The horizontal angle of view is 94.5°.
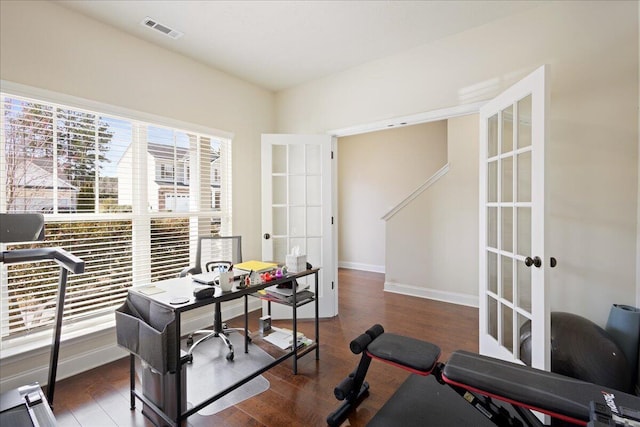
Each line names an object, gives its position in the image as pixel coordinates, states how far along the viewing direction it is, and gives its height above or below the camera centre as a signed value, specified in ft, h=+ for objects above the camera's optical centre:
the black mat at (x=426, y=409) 5.70 -4.17
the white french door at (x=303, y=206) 11.58 +0.07
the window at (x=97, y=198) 7.05 +0.34
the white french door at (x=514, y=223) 5.96 -0.41
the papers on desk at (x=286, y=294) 7.92 -2.35
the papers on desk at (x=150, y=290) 5.99 -1.69
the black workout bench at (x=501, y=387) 3.44 -2.45
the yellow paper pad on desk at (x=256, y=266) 7.50 -1.52
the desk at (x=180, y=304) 5.19 -1.77
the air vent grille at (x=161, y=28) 8.05 +5.12
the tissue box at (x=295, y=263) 8.00 -1.50
